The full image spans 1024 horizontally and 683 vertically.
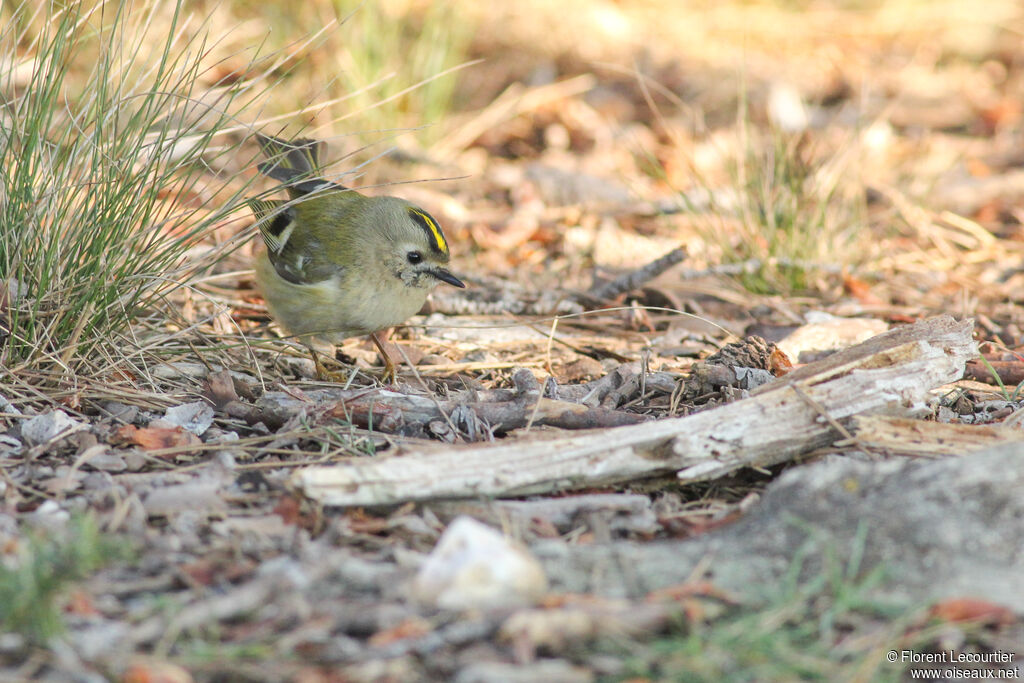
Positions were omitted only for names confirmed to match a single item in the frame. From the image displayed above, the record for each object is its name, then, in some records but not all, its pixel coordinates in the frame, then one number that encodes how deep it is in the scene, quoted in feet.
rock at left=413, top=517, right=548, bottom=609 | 14.05
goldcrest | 29.43
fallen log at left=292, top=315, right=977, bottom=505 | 16.88
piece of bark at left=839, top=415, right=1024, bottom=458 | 18.85
